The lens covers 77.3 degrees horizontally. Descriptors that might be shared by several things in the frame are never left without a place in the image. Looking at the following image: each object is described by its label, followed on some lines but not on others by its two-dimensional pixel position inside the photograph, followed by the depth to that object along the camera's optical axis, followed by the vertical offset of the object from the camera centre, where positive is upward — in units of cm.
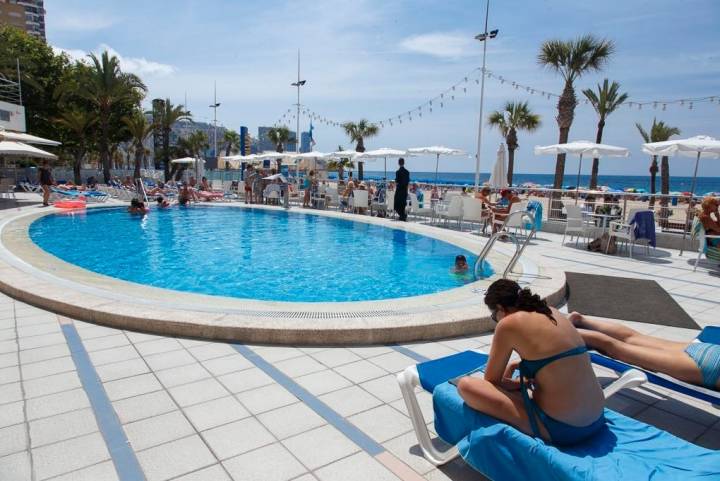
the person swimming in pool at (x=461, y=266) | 768 -138
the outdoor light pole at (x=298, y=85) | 2966 +613
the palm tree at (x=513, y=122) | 3036 +436
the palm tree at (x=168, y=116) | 3669 +461
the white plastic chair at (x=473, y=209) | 1232 -67
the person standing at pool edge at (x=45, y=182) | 1570 -48
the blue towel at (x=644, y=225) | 953 -70
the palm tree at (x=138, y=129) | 3297 +315
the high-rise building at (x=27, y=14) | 8494 +3288
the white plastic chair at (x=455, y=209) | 1283 -71
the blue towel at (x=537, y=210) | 1060 -59
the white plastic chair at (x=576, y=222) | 1061 -79
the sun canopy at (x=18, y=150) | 1516 +60
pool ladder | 580 -83
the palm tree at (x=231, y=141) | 6894 +531
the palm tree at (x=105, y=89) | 2758 +507
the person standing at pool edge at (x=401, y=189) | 1306 -21
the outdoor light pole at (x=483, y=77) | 1818 +456
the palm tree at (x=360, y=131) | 4400 +481
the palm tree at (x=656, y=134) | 3225 +418
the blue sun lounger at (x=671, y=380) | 273 -120
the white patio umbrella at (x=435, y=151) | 1616 +116
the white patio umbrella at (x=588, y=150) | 1230 +109
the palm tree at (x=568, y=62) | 2161 +616
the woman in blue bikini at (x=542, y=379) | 211 -90
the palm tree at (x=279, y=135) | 5378 +502
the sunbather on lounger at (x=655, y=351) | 283 -108
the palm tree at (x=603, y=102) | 2523 +492
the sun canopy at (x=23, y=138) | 1674 +111
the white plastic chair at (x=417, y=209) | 1444 -84
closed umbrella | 1362 +35
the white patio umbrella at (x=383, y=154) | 1695 +107
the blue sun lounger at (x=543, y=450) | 191 -120
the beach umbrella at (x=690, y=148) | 968 +101
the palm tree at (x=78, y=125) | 2855 +283
